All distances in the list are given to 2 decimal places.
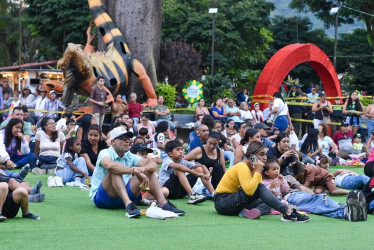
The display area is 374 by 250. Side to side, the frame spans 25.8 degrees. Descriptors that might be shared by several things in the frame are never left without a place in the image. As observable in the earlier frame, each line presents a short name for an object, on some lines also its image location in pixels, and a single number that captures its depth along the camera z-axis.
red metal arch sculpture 26.00
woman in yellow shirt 9.37
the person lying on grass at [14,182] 8.92
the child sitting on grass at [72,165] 13.07
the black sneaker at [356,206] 9.62
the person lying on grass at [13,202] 8.57
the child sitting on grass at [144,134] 15.81
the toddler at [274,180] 10.47
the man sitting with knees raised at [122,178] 9.38
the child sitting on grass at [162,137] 16.16
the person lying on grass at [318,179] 12.63
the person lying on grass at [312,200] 9.67
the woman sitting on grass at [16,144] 14.35
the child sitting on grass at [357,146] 20.12
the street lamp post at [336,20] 34.76
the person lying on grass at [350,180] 13.30
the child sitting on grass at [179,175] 11.15
